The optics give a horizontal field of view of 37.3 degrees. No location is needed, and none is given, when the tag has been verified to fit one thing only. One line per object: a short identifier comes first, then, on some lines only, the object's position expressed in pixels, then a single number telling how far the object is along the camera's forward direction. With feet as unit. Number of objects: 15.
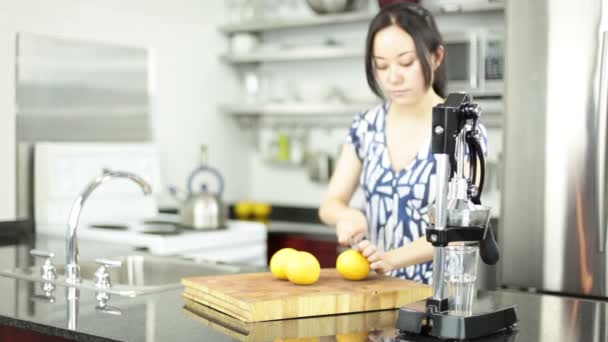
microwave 13.15
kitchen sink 8.53
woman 7.51
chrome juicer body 5.33
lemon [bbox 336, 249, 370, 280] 6.61
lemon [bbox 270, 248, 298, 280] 6.55
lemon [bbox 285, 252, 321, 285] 6.36
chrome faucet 7.68
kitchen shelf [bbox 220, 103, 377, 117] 14.65
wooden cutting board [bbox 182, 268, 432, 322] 5.97
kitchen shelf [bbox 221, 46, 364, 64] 14.73
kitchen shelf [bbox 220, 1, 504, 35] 13.29
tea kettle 13.00
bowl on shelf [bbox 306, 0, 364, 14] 14.80
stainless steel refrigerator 10.44
